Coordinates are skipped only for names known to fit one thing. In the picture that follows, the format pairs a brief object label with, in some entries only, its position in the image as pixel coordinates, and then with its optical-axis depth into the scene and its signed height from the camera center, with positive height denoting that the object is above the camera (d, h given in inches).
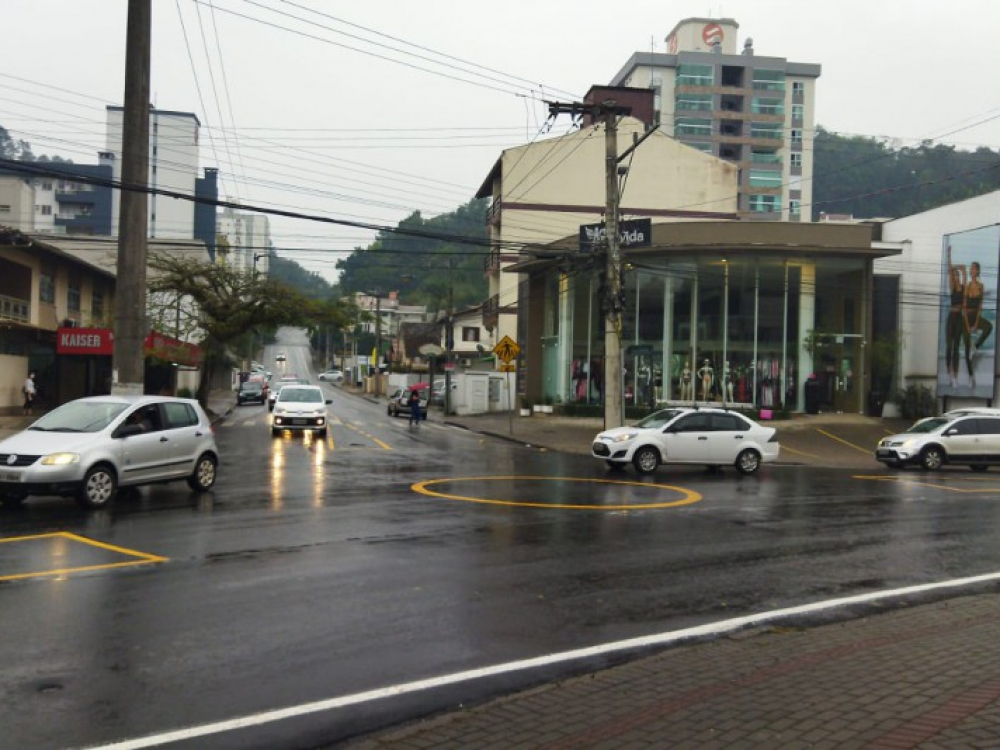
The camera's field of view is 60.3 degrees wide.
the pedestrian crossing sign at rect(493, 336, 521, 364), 1284.4 +25.1
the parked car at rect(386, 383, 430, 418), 1797.0 -85.3
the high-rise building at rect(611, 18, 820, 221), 3437.5 +1086.7
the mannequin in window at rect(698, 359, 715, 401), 1443.5 -11.2
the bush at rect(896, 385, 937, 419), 1470.2 -43.6
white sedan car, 791.7 -66.3
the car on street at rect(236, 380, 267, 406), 2180.1 -86.4
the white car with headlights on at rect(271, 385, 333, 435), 1194.0 -73.6
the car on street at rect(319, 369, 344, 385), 4018.2 -73.6
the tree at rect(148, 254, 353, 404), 1528.1 +105.8
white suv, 941.8 -73.6
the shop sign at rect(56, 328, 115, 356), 1298.0 +20.2
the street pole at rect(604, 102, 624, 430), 1022.4 +83.0
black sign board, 1263.5 +201.8
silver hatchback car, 464.4 -55.0
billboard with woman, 1402.6 +107.3
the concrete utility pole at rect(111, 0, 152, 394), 746.8 +116.3
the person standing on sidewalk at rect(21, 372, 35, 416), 1301.7 -60.2
